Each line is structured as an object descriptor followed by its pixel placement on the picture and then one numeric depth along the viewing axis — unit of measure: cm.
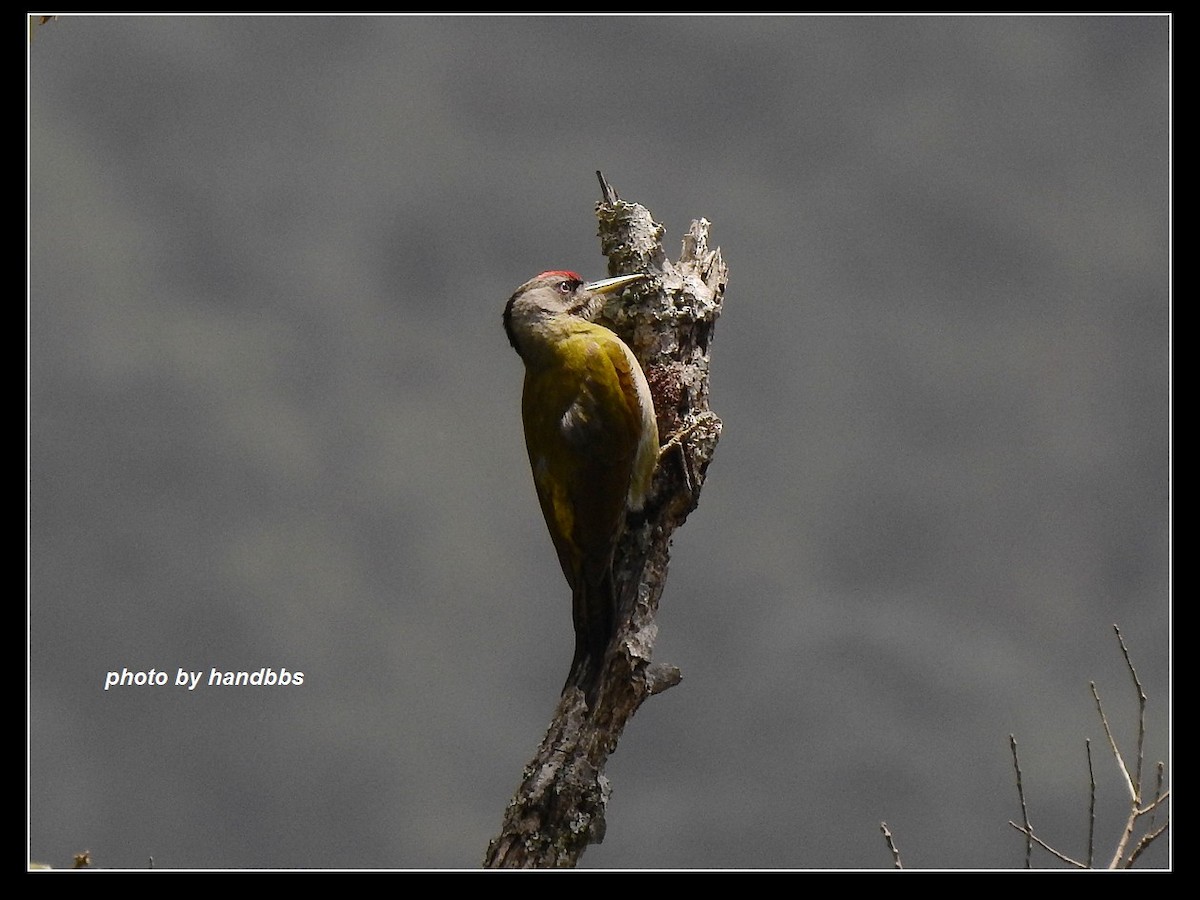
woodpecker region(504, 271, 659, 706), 901
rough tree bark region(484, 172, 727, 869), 820
